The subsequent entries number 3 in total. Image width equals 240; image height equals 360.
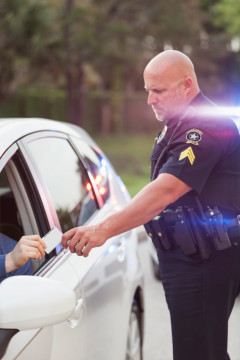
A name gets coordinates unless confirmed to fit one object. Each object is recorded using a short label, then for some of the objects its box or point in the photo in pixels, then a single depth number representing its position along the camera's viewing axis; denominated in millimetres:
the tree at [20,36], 16109
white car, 1901
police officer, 2574
